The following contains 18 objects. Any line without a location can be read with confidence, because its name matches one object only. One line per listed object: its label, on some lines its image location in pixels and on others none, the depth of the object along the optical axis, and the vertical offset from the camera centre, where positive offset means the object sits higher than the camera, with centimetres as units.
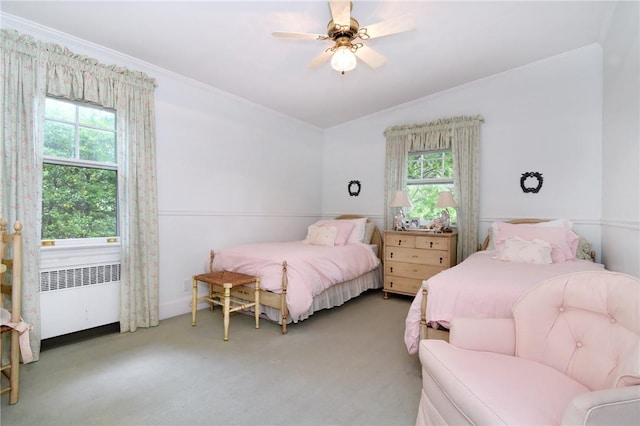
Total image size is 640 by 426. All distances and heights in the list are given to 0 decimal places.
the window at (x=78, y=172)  261 +34
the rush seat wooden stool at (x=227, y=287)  272 -72
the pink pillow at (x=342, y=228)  416 -24
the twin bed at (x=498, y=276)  196 -46
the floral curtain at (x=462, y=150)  385 +78
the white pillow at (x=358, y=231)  430 -29
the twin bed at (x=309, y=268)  292 -61
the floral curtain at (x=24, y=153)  226 +43
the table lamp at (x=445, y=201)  379 +13
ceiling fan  205 +129
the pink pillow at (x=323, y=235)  402 -33
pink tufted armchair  102 -63
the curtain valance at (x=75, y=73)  236 +120
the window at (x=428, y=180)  421 +44
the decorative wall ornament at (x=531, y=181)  351 +35
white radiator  252 -77
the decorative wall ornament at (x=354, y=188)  508 +39
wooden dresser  371 -58
